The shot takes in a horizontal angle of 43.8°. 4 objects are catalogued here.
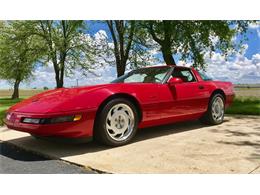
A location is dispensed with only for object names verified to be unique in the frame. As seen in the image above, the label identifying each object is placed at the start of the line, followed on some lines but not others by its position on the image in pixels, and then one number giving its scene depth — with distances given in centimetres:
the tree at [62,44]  831
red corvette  376
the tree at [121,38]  738
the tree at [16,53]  998
